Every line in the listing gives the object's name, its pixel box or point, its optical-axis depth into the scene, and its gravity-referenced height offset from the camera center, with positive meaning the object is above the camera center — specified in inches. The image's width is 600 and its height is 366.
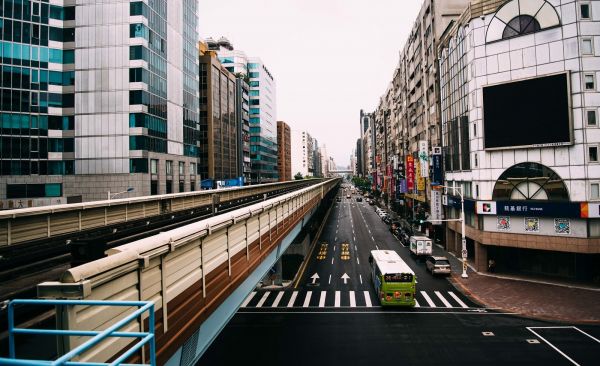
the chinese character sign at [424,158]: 2146.9 +178.0
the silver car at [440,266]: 1467.8 -334.4
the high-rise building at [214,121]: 3735.2 +799.5
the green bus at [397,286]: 1056.8 -301.3
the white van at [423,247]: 1771.7 -304.2
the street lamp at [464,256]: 1419.8 -288.4
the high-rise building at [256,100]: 5311.0 +1536.7
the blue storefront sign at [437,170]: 1993.1 +95.8
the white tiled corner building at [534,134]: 1258.6 +194.8
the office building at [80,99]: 2057.1 +582.5
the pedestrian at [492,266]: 1497.3 -344.9
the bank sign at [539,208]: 1261.1 -91.4
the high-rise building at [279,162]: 7803.6 +627.5
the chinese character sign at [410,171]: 2561.5 +119.0
